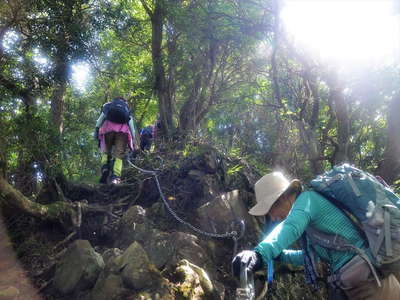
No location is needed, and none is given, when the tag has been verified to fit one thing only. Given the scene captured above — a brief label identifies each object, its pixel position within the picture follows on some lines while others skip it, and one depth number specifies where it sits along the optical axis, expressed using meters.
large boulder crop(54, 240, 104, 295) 4.29
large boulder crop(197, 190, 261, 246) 5.50
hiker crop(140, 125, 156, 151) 10.32
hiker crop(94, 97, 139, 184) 7.01
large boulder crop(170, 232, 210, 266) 4.61
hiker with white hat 2.31
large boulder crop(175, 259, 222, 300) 3.72
